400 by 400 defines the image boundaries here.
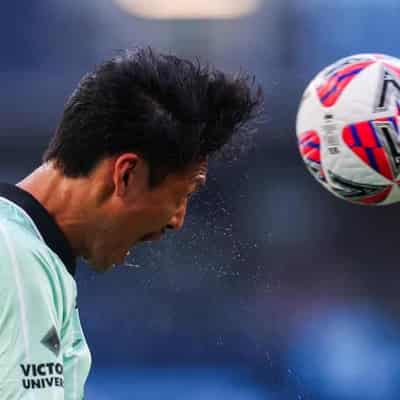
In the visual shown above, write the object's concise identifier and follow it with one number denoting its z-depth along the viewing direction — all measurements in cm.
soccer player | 842
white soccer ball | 881
